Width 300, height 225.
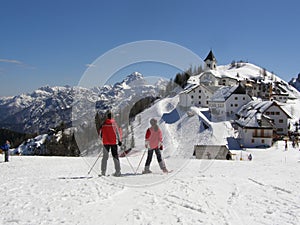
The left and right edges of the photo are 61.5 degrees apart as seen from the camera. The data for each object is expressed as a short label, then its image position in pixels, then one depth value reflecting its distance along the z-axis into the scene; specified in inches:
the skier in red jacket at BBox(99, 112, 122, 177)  373.7
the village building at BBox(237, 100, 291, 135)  2162.9
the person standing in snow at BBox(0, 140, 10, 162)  623.3
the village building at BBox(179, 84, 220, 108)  2779.0
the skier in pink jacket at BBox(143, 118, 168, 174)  400.2
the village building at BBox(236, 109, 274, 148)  1652.3
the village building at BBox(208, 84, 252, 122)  2618.1
